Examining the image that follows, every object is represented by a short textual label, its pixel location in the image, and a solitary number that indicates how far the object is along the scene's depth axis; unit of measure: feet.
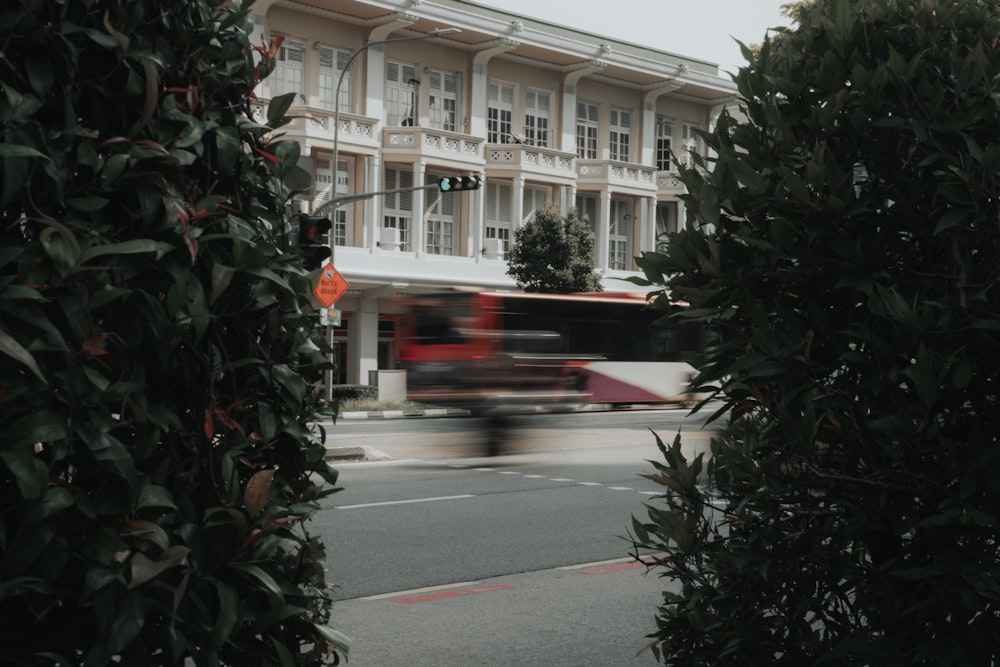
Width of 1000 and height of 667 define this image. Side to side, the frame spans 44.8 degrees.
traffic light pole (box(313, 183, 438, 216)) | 81.42
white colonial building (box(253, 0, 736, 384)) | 133.90
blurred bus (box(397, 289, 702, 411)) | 77.15
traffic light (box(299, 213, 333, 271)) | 51.08
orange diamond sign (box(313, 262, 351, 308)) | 71.05
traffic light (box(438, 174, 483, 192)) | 87.30
